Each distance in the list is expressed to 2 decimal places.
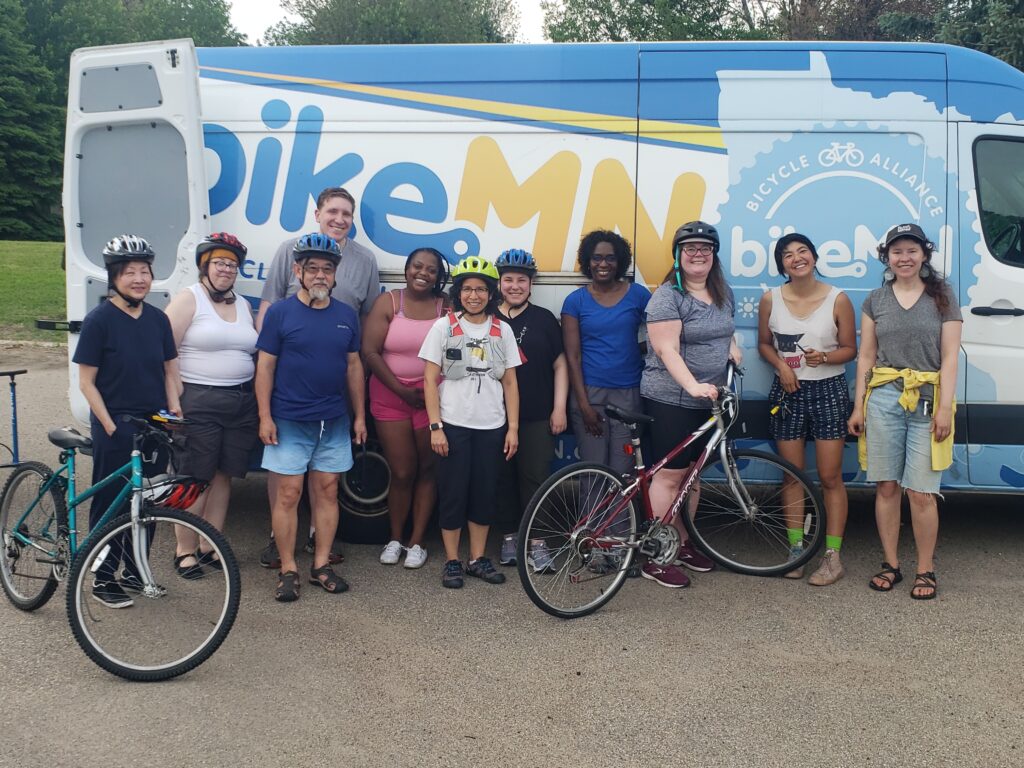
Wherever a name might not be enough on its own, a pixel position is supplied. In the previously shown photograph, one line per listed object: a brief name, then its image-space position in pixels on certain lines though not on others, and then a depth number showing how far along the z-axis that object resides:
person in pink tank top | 4.88
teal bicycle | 3.62
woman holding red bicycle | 4.62
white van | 4.89
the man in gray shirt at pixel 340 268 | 4.93
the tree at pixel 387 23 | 38.62
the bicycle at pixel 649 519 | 4.33
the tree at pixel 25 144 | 33.12
